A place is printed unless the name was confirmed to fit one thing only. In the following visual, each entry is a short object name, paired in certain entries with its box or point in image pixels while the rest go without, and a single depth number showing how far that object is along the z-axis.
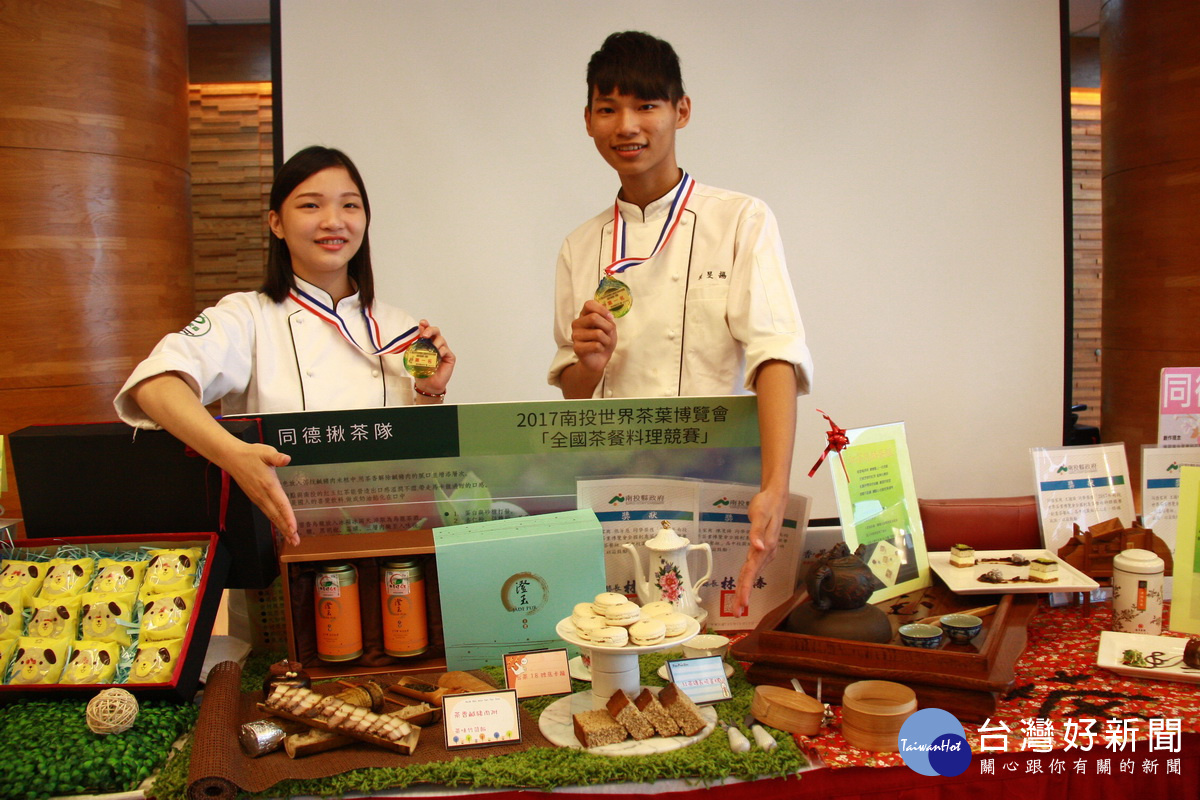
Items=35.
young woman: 1.74
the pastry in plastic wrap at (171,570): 1.29
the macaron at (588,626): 1.15
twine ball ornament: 1.09
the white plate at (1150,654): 1.25
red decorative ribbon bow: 1.44
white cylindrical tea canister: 1.39
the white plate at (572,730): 1.09
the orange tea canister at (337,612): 1.33
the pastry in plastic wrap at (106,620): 1.24
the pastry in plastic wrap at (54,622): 1.24
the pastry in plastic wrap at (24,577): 1.28
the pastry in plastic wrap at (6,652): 1.21
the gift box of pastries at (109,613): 1.20
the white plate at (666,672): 1.29
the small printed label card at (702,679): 1.22
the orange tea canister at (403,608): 1.34
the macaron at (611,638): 1.12
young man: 1.65
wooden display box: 1.33
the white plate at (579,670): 1.32
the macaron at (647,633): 1.13
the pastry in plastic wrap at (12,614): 1.24
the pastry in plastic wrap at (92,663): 1.20
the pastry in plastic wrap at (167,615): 1.24
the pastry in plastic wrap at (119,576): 1.28
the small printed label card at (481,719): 1.11
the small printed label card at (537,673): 1.25
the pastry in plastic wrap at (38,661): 1.20
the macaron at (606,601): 1.17
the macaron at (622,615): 1.15
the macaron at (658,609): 1.18
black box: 1.38
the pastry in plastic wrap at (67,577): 1.28
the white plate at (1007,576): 1.46
